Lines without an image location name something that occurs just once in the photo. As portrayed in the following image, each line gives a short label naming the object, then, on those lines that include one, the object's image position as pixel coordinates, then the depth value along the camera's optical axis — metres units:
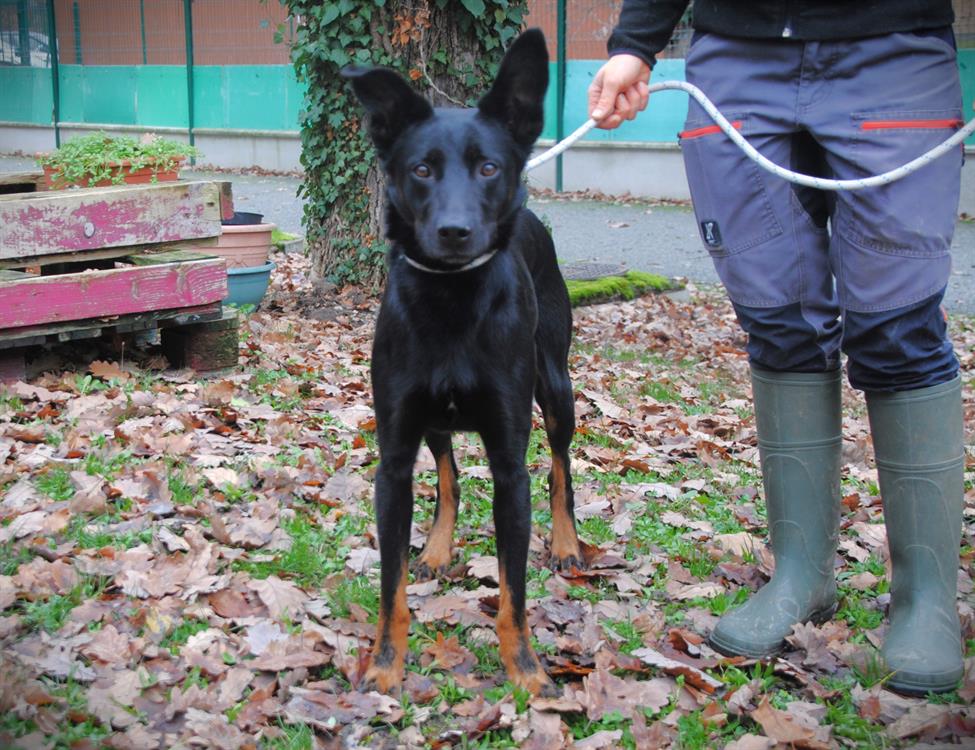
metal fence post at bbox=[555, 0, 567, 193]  14.89
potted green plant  5.62
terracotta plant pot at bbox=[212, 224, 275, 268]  6.52
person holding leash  2.59
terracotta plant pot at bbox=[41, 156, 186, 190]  5.64
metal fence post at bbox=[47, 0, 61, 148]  20.73
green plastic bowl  6.56
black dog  2.67
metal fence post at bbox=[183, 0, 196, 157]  18.41
